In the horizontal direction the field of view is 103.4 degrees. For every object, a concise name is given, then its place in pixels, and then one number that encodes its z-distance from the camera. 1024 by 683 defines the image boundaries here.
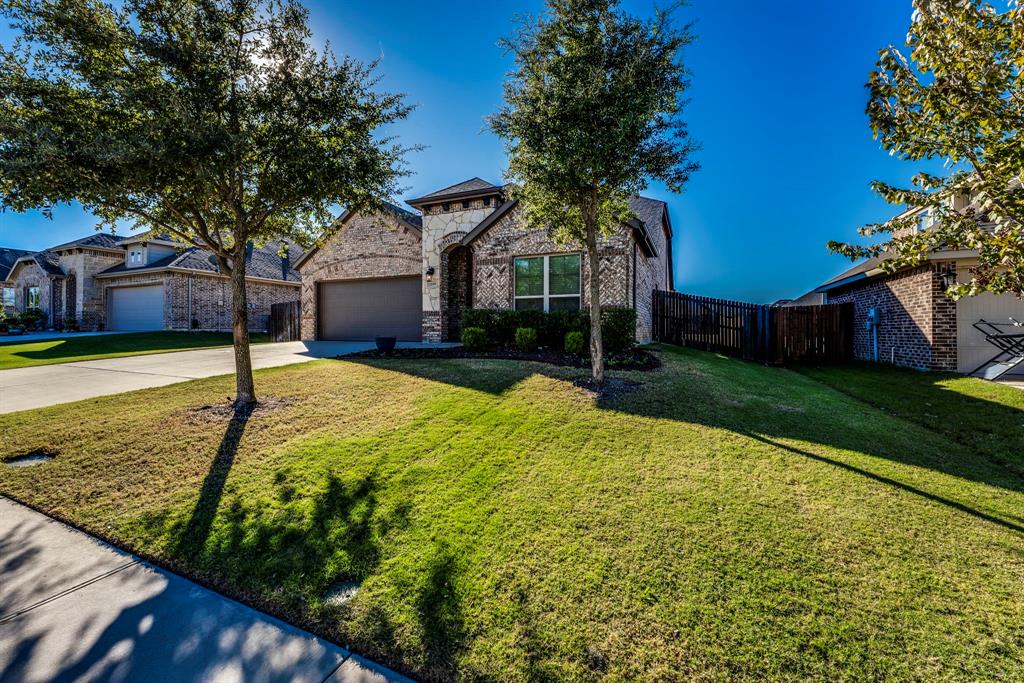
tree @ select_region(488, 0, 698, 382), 6.13
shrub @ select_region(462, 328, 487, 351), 10.84
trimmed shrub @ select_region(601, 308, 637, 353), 9.45
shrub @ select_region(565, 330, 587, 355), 9.29
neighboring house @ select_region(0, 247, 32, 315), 27.25
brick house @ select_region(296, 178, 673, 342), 11.44
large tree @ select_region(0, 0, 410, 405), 4.59
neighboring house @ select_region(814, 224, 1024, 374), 9.30
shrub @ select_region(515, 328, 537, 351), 10.12
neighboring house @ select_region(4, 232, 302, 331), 21.03
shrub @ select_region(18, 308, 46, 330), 23.52
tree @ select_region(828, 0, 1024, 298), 3.47
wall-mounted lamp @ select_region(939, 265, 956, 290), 9.31
